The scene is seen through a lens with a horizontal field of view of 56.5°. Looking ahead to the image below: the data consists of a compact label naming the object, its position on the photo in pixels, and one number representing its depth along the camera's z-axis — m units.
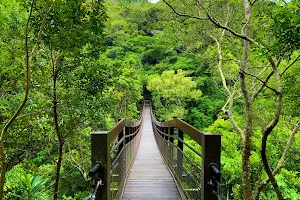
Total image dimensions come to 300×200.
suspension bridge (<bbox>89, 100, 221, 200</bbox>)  1.86
